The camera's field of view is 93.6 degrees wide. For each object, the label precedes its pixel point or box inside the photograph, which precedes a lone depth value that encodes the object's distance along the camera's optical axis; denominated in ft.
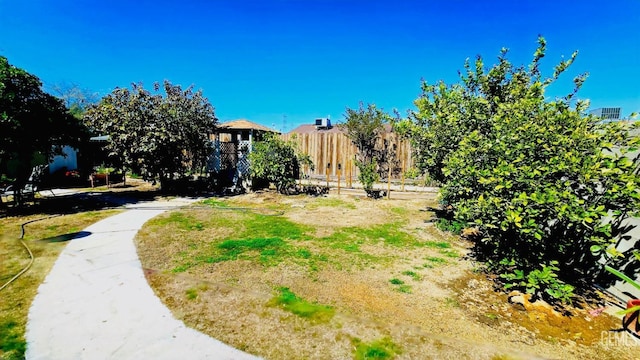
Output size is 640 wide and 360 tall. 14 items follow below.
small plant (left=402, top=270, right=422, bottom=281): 14.99
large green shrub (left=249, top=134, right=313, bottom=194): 38.50
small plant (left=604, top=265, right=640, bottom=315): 10.22
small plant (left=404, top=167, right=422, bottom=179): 24.95
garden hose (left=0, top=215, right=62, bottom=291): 13.87
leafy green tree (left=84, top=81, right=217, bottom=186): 34.40
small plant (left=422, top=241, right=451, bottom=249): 19.83
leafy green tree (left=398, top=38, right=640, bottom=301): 11.09
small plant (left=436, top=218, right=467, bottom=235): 22.64
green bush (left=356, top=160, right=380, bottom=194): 35.60
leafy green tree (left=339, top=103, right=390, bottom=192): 41.50
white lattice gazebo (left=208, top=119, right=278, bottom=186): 42.09
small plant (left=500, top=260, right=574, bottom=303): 11.69
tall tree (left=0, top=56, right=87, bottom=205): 25.22
